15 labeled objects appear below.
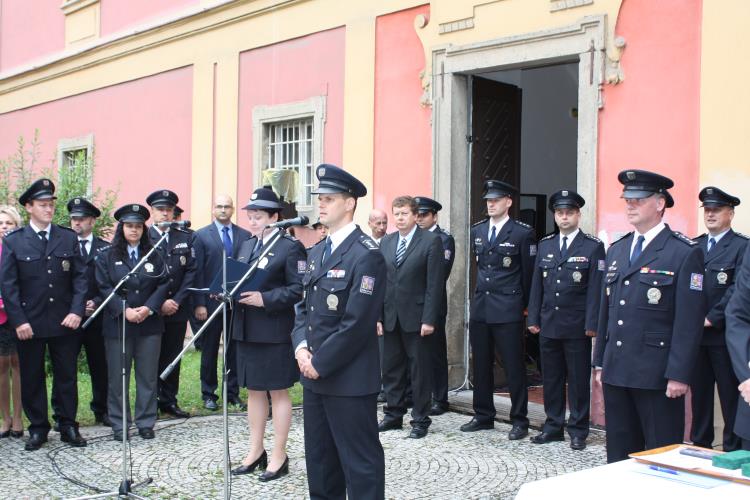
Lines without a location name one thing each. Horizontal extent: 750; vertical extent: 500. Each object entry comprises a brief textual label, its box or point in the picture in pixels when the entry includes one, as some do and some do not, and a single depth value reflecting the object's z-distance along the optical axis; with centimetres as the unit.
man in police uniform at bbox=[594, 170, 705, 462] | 452
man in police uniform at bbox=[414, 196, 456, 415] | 764
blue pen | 261
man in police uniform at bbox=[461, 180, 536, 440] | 716
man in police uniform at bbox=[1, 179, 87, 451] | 666
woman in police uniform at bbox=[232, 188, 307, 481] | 567
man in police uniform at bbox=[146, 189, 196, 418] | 776
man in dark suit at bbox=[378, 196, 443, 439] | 721
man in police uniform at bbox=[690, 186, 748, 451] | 605
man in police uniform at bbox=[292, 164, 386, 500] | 423
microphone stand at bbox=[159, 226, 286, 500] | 447
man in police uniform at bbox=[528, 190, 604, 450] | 670
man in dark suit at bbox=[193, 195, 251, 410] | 824
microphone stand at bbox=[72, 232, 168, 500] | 535
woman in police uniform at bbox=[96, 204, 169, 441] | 691
